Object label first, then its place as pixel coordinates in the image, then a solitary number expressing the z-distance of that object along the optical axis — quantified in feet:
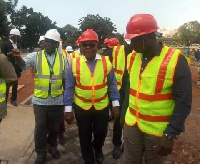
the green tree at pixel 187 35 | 160.56
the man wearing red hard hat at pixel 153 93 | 8.45
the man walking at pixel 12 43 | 22.76
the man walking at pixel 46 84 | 13.66
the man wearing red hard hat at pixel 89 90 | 12.59
